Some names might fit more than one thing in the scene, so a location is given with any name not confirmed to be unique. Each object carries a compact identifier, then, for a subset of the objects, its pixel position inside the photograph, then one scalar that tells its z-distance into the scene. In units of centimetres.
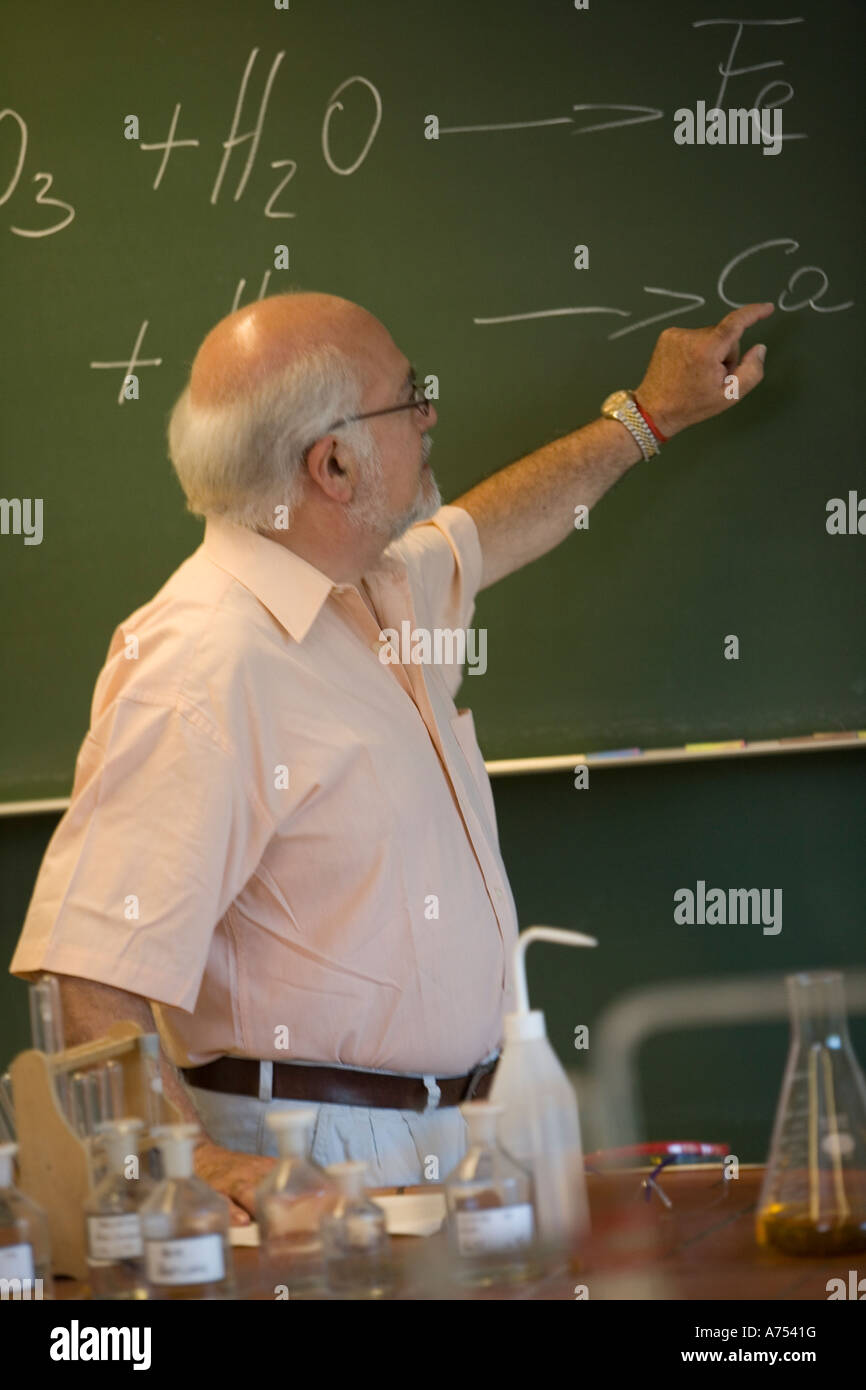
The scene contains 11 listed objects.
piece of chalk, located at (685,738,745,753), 350
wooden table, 233
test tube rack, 246
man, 288
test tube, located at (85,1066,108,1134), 255
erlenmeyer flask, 237
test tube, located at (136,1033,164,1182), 257
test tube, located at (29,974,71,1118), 257
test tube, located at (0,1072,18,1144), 272
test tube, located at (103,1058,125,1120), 255
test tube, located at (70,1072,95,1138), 254
